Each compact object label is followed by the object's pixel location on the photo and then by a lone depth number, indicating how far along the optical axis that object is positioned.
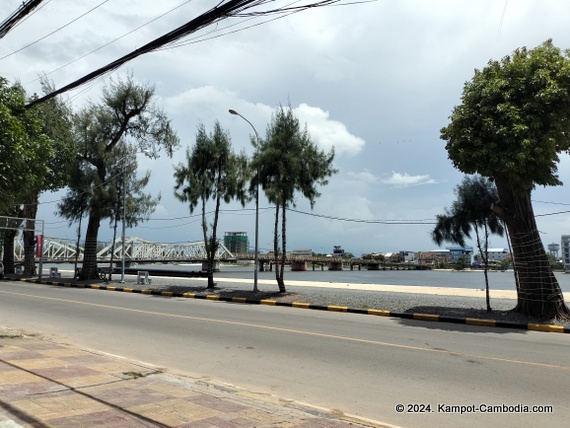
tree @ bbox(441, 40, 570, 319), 12.18
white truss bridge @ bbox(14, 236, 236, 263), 89.54
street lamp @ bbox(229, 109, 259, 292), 21.57
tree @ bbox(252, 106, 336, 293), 20.59
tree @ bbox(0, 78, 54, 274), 9.46
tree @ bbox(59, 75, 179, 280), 30.88
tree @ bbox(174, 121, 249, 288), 24.17
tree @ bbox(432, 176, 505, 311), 16.92
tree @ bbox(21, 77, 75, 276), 28.08
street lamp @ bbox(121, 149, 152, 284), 29.62
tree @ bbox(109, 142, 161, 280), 31.62
